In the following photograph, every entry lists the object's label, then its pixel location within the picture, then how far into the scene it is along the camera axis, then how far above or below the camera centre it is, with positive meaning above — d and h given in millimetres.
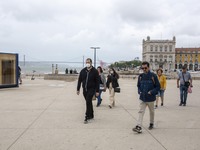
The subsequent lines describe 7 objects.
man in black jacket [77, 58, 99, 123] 4980 -379
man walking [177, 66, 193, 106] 7099 -494
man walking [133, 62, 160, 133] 4273 -430
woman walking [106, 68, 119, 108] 6724 -464
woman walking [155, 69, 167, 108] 7176 -431
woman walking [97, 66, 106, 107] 6883 -516
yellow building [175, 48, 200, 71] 97434 +7563
